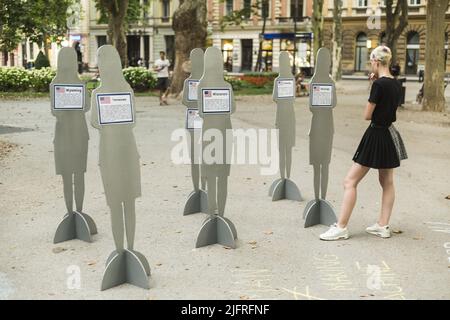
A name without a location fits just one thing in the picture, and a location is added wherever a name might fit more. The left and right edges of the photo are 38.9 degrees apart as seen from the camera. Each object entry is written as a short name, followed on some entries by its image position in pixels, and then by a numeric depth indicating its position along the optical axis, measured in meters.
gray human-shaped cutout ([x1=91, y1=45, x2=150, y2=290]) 5.08
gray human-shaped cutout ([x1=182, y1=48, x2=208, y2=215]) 7.66
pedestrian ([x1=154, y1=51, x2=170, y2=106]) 23.16
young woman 6.33
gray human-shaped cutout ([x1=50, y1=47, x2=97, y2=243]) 6.34
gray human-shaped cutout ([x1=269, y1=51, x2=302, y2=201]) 8.42
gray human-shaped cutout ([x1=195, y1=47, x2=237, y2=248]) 6.21
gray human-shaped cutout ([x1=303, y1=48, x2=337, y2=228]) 7.35
